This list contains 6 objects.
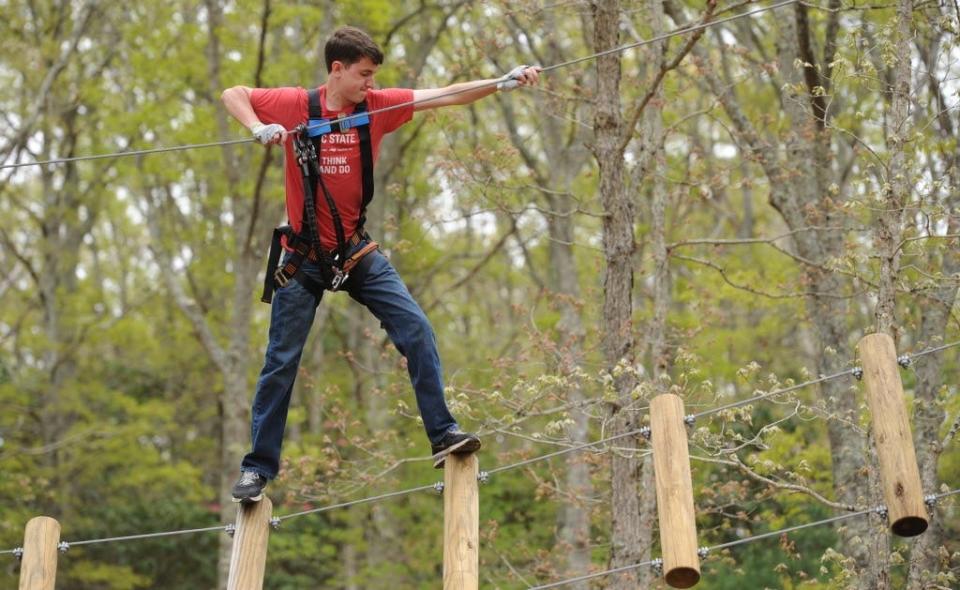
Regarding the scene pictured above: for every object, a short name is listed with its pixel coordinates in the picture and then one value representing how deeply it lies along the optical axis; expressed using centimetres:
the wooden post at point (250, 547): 1033
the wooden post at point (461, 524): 962
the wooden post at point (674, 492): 891
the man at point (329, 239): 1040
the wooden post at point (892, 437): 893
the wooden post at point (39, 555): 1109
